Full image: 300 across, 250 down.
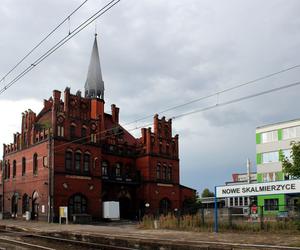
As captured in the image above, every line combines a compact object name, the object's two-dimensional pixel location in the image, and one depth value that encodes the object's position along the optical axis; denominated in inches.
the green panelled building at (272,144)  2293.3
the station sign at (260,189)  824.3
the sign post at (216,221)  946.1
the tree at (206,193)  4556.8
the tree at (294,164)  767.7
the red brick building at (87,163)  1860.2
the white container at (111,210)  1989.7
